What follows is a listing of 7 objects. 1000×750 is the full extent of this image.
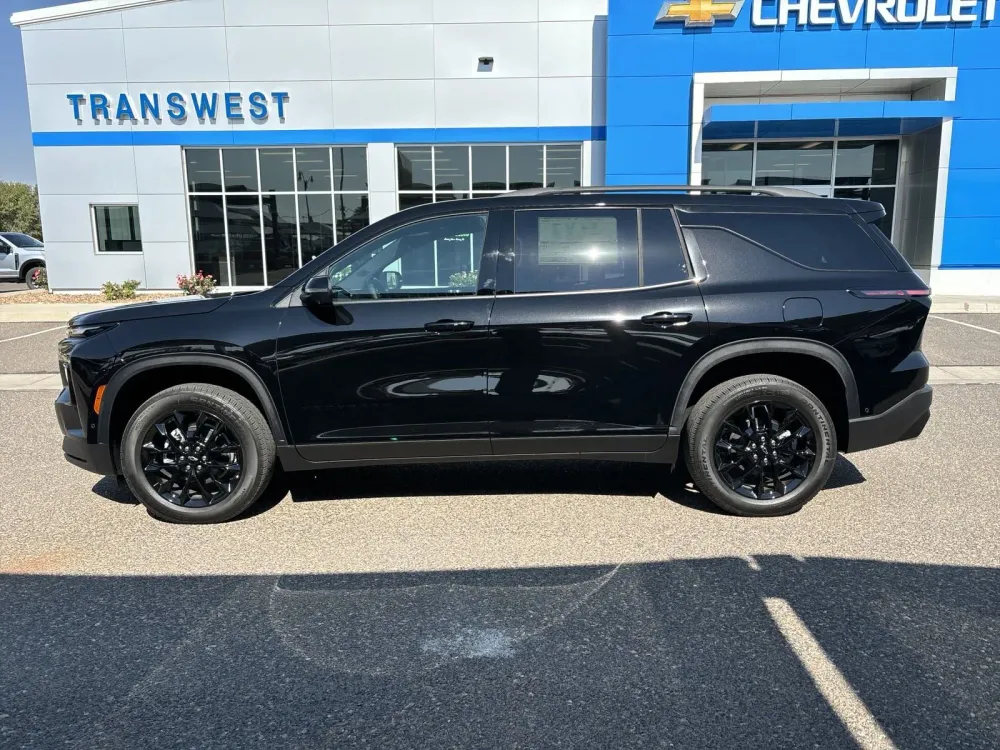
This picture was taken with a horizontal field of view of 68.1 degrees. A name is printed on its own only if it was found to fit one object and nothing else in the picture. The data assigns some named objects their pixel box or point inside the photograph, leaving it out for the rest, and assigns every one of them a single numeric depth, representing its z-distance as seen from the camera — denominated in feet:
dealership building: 55.88
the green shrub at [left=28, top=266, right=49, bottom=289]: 73.36
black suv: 13.58
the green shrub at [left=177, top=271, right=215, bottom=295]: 56.59
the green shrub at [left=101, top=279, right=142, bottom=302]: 57.93
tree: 236.84
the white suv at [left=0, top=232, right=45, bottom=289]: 77.15
